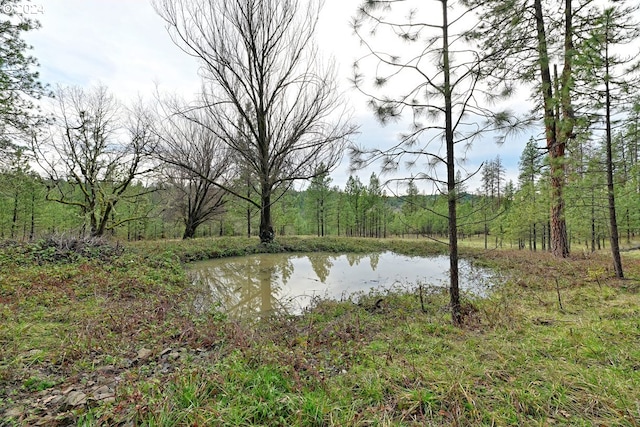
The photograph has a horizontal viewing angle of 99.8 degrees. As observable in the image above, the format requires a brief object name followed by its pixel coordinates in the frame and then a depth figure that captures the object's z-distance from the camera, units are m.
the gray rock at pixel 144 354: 2.77
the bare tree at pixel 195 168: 12.93
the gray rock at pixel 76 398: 1.92
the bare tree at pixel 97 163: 11.77
